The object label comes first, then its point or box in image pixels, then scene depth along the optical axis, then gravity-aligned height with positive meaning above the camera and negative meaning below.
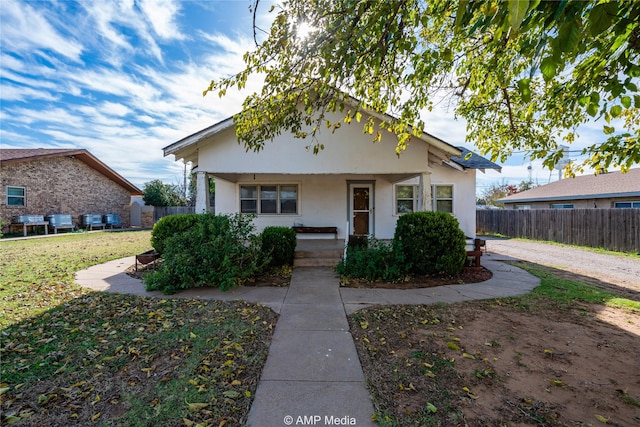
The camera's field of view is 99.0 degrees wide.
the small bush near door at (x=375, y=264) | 6.62 -1.30
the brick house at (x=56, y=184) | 16.66 +2.06
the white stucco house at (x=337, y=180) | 7.93 +1.21
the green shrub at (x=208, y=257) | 5.79 -0.99
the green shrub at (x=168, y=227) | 7.78 -0.42
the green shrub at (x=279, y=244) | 7.66 -0.89
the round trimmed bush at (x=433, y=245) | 6.71 -0.81
